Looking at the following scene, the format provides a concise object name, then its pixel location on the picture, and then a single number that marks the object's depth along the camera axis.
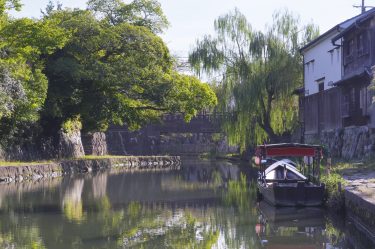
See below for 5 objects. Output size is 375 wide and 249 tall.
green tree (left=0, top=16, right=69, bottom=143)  28.36
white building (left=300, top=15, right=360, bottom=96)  36.62
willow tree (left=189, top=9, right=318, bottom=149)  41.93
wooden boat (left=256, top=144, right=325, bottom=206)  20.25
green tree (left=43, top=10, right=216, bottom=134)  38.12
